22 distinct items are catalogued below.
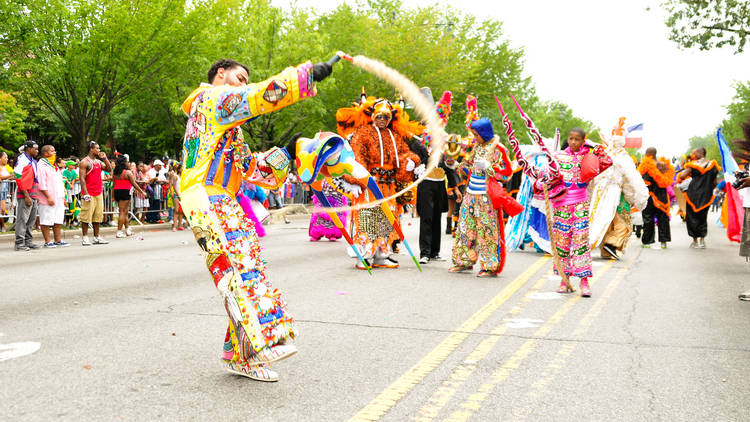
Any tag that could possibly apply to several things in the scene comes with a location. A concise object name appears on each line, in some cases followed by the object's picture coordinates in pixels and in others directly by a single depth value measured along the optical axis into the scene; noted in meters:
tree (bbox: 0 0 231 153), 21.86
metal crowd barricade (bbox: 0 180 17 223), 15.05
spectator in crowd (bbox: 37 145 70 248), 12.86
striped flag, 13.30
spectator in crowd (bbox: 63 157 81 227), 16.45
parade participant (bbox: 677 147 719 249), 15.08
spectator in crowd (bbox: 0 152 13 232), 14.85
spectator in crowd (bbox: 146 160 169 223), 20.00
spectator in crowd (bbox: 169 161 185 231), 18.19
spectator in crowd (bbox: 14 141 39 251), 12.49
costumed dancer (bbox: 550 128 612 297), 7.98
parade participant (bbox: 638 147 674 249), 14.66
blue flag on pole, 9.34
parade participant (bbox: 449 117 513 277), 9.18
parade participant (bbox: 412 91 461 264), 10.86
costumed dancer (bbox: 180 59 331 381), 4.11
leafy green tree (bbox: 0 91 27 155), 25.30
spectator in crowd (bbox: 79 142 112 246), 13.82
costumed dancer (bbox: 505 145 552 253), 12.75
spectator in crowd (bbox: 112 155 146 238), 15.42
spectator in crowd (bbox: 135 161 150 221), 19.23
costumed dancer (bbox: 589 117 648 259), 12.25
